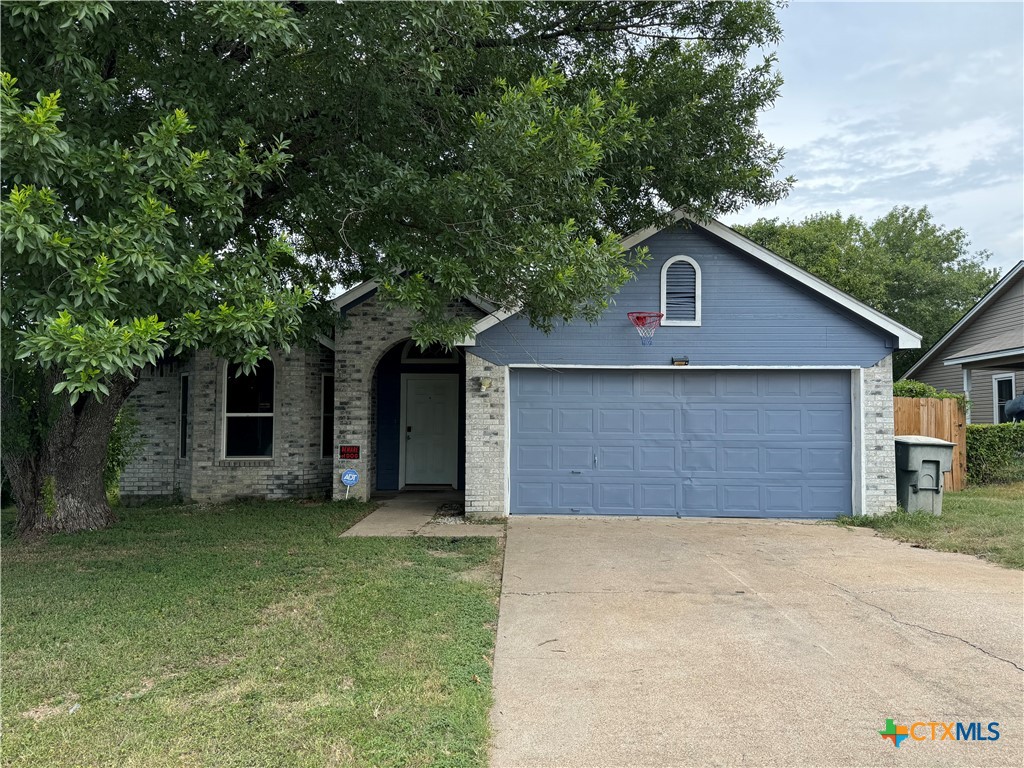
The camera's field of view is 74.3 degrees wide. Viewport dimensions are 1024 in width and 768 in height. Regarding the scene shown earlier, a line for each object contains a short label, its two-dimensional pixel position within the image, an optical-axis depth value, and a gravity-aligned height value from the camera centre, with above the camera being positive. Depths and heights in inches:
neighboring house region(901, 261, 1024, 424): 624.7 +60.6
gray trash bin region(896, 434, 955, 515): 395.9 -31.6
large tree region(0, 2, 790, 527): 191.5 +107.3
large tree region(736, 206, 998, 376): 1048.6 +257.4
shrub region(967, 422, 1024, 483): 543.8 -29.4
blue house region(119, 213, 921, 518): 397.7 +9.6
